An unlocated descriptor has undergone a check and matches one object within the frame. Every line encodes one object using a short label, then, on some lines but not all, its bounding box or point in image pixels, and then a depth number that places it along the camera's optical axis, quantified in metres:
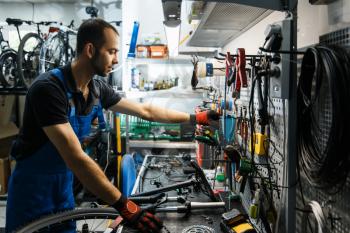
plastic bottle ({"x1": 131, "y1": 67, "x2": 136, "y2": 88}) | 3.32
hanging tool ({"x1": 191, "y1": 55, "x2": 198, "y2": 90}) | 2.26
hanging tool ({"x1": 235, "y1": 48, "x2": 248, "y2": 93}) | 1.35
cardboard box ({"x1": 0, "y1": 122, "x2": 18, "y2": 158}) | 4.38
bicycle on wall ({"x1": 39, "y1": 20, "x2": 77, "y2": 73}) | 4.18
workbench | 1.36
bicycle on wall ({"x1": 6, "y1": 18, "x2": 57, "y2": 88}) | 4.11
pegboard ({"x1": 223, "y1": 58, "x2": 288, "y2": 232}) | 1.08
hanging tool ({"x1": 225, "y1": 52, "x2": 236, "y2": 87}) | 1.54
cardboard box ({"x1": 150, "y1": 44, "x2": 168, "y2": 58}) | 3.60
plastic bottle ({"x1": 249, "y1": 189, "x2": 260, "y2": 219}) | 1.28
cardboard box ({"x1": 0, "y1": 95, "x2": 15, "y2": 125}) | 4.51
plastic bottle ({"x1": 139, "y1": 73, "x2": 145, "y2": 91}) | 3.87
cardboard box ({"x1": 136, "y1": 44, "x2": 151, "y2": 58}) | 3.64
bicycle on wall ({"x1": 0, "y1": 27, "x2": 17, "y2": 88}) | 4.52
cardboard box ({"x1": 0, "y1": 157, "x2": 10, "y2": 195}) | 4.11
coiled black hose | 0.74
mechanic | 1.38
